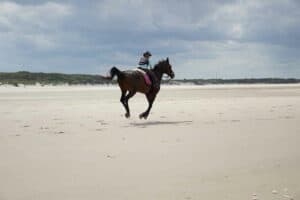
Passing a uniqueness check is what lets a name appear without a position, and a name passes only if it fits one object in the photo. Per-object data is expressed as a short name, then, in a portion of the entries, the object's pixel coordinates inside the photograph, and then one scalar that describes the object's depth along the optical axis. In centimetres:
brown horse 1714
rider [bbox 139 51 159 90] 1777
